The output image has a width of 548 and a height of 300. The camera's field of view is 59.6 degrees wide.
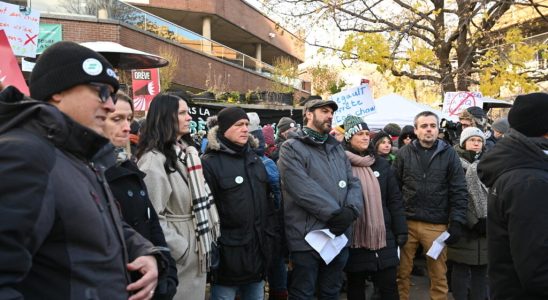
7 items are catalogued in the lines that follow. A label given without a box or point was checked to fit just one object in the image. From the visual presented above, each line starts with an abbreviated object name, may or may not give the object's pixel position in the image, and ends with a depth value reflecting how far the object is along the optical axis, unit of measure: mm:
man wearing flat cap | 4289
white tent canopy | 10156
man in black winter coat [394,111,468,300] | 5086
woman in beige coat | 3312
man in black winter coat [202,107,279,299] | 3980
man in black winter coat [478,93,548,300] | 2406
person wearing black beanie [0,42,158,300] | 1378
